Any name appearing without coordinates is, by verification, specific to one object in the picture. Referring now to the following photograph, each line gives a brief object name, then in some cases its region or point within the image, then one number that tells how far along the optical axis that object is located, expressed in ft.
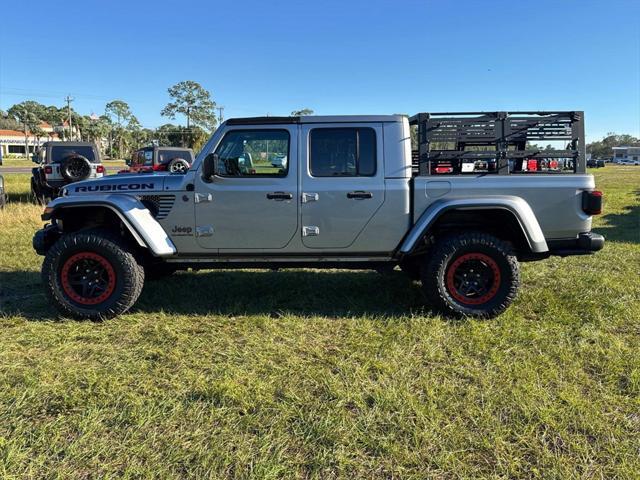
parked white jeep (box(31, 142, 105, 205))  35.58
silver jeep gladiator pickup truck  13.26
